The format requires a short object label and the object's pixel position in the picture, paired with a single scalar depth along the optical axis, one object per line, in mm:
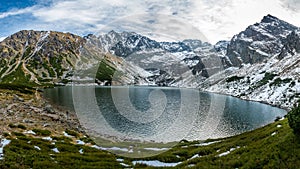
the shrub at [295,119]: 22784
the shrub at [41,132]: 49594
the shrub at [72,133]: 58234
